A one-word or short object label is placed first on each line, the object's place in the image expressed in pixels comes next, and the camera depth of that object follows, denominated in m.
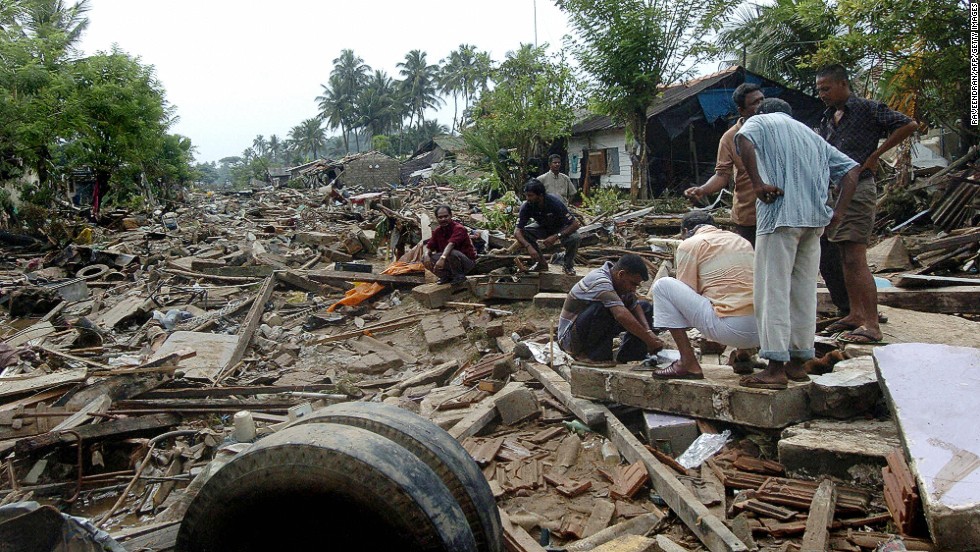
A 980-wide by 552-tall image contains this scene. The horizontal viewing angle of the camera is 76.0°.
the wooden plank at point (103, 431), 4.68
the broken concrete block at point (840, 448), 3.37
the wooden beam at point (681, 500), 3.03
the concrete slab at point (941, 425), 2.57
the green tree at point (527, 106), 19.69
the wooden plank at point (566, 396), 4.52
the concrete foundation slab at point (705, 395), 3.82
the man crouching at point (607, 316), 4.77
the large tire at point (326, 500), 2.03
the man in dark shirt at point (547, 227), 8.43
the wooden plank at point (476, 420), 4.69
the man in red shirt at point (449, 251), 8.95
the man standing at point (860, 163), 4.45
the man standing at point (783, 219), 3.63
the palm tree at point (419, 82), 74.94
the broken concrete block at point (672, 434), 4.15
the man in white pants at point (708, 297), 4.11
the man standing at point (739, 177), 4.62
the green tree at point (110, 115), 22.05
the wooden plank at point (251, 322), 7.60
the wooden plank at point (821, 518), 2.95
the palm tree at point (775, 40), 17.27
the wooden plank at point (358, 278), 10.18
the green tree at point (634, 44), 16.69
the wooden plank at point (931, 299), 5.61
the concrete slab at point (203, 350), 6.94
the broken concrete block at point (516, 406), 4.97
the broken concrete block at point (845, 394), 3.70
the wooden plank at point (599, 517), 3.54
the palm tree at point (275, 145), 109.25
